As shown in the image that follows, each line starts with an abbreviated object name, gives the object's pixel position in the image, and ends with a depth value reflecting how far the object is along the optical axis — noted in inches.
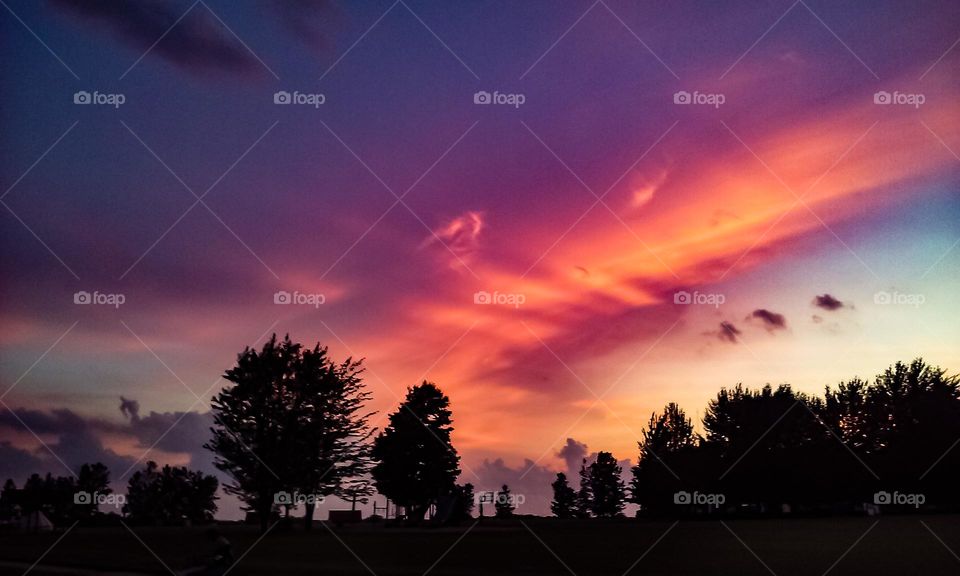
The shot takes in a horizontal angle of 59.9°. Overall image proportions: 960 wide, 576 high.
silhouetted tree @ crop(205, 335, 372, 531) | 2155.5
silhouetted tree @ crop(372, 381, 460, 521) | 3336.6
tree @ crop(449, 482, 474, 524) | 2886.3
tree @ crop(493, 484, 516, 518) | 5007.4
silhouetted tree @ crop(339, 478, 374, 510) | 2300.7
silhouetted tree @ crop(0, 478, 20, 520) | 4763.8
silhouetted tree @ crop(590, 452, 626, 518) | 7377.0
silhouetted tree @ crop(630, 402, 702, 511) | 3663.9
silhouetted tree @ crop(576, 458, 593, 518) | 7711.6
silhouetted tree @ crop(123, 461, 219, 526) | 6343.5
